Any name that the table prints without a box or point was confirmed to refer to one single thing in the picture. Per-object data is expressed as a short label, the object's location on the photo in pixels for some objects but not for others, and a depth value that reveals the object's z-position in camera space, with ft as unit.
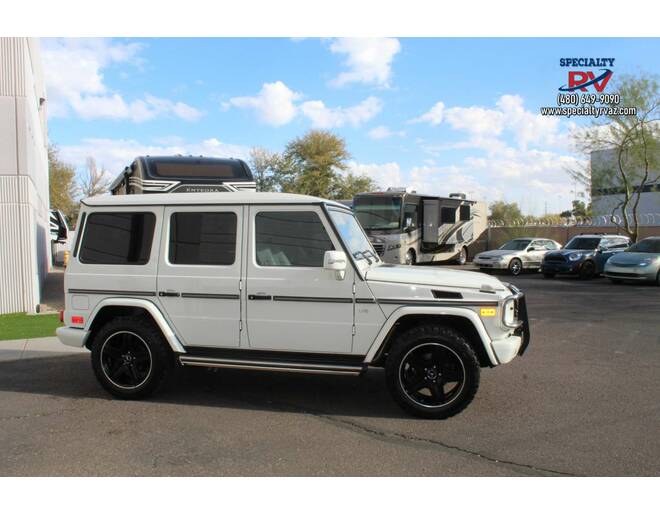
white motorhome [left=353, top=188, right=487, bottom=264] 73.31
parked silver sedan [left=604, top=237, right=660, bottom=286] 57.67
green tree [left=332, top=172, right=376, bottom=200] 171.42
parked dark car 67.56
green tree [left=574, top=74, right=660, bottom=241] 84.38
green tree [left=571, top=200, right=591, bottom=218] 216.74
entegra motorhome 32.73
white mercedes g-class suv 17.81
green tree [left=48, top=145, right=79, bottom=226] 153.79
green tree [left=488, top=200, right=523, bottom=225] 143.21
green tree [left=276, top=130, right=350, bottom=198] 165.78
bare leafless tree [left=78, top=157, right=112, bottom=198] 178.09
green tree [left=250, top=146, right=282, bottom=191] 164.35
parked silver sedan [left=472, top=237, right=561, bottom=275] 75.20
